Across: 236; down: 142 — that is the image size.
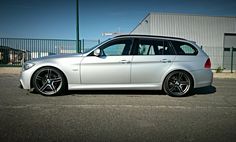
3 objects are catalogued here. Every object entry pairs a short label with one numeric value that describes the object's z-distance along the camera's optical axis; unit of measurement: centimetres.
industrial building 2558
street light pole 1355
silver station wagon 499
